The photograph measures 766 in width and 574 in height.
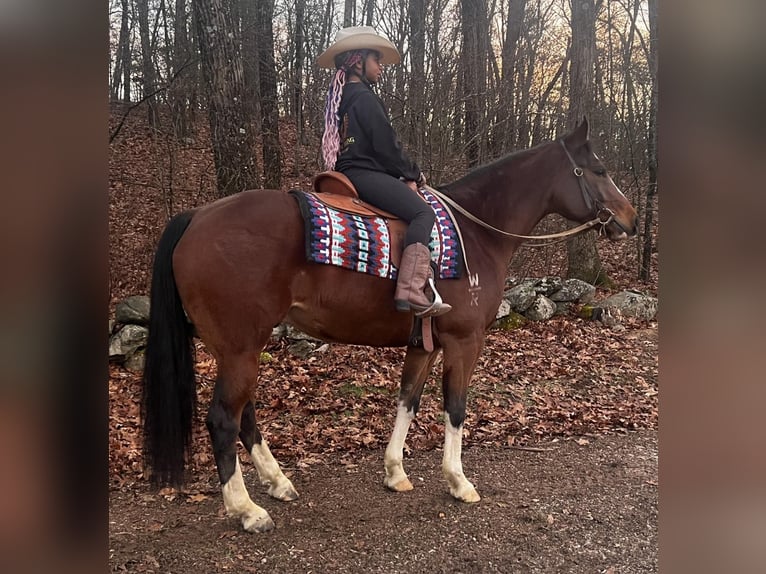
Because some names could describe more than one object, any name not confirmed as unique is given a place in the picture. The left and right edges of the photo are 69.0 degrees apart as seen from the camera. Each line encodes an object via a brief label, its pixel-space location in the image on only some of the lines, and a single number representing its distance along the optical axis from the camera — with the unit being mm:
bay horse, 3145
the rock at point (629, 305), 8742
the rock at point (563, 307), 8672
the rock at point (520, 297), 8289
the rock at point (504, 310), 7997
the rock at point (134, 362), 5883
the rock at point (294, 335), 6609
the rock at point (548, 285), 8648
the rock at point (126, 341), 5855
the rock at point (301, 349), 6543
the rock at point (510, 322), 8055
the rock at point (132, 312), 6094
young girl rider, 3355
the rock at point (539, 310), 8344
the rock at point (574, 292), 8766
